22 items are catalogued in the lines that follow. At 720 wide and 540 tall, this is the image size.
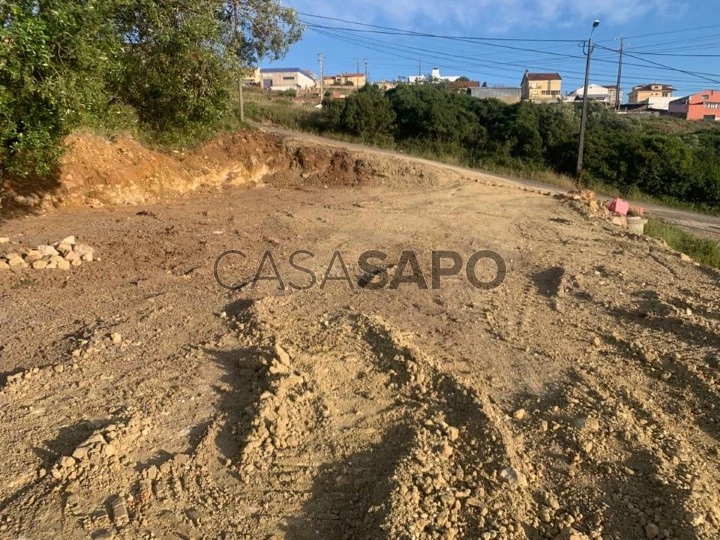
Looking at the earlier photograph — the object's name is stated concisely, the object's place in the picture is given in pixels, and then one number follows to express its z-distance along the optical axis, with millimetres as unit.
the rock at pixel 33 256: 6508
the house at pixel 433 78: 61300
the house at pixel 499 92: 54844
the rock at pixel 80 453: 3062
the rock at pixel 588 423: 3445
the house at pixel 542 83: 73688
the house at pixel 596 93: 69644
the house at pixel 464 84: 61212
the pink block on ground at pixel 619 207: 12391
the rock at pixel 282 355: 4107
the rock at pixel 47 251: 6680
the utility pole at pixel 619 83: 48562
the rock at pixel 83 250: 6880
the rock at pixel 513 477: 2926
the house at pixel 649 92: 77125
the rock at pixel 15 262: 6394
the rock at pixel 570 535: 2551
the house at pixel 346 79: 87256
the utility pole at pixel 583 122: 22375
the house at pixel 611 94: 77238
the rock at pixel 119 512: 2678
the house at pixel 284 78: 85125
